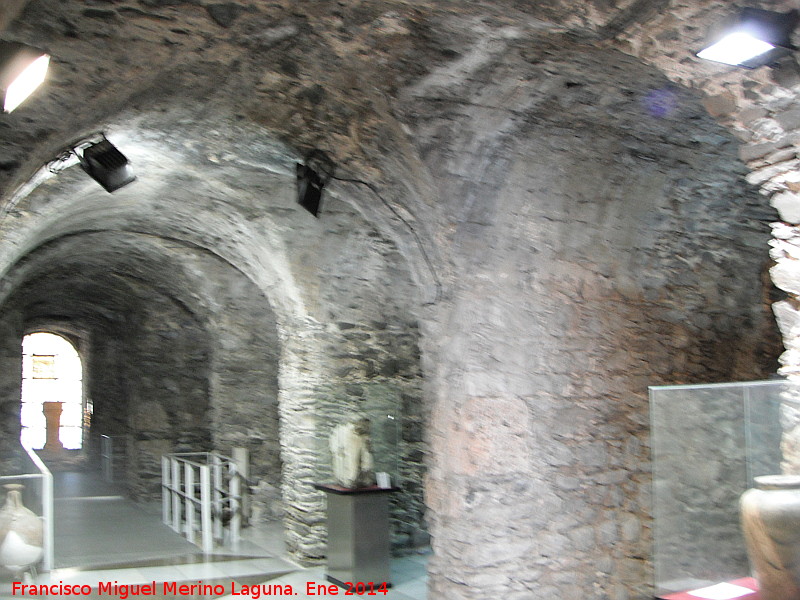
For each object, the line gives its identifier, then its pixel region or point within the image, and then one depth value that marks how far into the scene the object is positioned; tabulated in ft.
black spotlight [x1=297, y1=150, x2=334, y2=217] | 18.45
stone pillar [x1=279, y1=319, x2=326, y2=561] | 24.39
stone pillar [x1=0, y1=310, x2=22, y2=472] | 38.73
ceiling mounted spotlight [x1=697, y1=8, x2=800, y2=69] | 9.84
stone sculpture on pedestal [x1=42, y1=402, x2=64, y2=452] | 57.62
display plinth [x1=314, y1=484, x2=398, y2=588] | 21.88
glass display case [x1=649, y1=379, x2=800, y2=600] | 10.93
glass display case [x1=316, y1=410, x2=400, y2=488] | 24.58
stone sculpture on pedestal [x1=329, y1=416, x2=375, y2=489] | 22.56
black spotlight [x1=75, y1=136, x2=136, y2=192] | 16.76
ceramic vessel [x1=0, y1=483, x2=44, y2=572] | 20.68
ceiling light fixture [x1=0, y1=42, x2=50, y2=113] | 11.52
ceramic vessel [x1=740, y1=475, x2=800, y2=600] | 9.64
